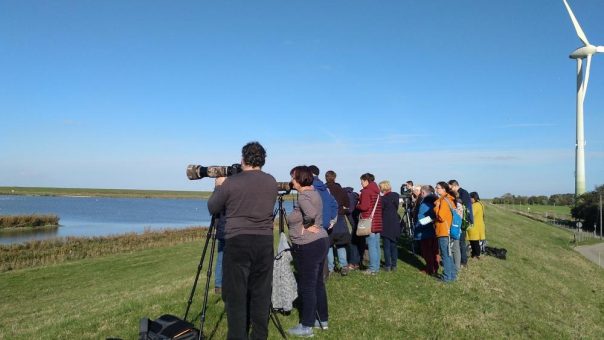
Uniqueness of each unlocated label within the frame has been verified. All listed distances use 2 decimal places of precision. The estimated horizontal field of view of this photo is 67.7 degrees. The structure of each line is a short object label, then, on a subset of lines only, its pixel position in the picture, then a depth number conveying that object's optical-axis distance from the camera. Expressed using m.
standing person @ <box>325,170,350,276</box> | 8.82
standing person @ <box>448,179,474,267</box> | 11.52
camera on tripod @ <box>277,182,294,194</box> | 5.84
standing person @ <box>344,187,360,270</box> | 10.02
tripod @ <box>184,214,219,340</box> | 4.94
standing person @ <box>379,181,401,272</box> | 10.09
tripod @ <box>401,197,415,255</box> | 14.62
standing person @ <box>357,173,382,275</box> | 9.45
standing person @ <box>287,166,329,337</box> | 5.68
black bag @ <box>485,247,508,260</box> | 14.67
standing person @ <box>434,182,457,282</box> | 9.31
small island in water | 45.50
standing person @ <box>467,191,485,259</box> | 12.67
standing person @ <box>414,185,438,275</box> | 10.13
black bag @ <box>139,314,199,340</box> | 4.51
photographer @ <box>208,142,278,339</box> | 4.54
